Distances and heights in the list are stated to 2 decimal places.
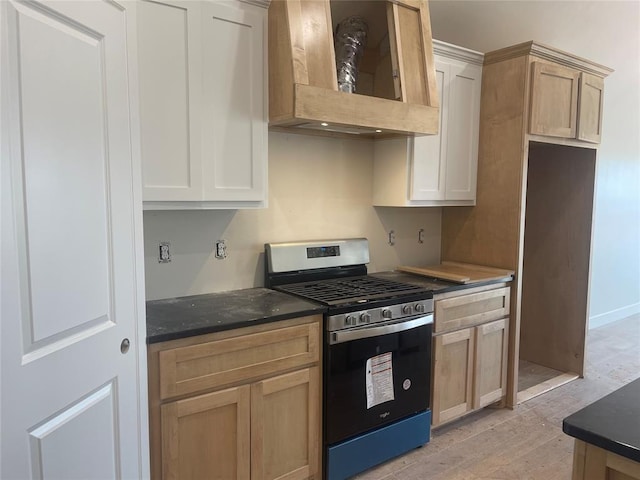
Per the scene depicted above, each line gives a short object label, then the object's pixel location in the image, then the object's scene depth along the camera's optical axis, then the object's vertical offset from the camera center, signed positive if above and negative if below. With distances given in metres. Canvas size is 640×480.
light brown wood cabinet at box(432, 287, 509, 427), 2.71 -0.89
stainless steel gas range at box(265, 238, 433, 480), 2.24 -0.75
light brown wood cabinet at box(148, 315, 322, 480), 1.81 -0.83
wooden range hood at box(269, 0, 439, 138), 2.12 +0.65
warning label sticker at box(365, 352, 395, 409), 2.34 -0.88
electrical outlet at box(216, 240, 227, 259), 2.47 -0.24
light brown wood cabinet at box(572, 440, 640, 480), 1.00 -0.56
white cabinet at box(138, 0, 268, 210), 1.93 +0.41
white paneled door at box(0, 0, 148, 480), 1.19 -0.14
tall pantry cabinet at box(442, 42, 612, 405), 2.96 +0.04
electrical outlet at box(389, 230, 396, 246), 3.24 -0.23
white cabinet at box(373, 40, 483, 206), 2.87 +0.31
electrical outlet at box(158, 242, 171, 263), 2.30 -0.25
